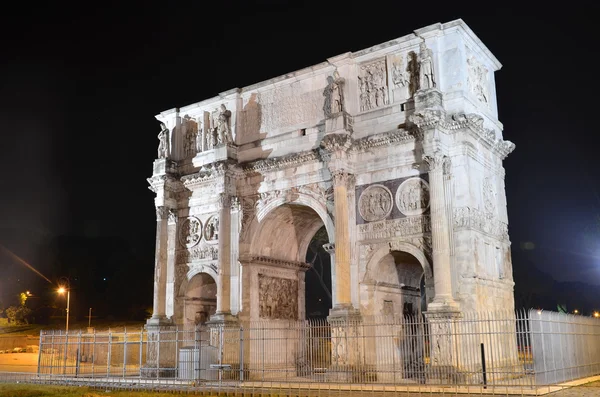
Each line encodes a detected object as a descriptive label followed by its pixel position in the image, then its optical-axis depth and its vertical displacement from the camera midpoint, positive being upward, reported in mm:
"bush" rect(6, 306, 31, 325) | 58656 +2307
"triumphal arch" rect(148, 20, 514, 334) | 20078 +5168
